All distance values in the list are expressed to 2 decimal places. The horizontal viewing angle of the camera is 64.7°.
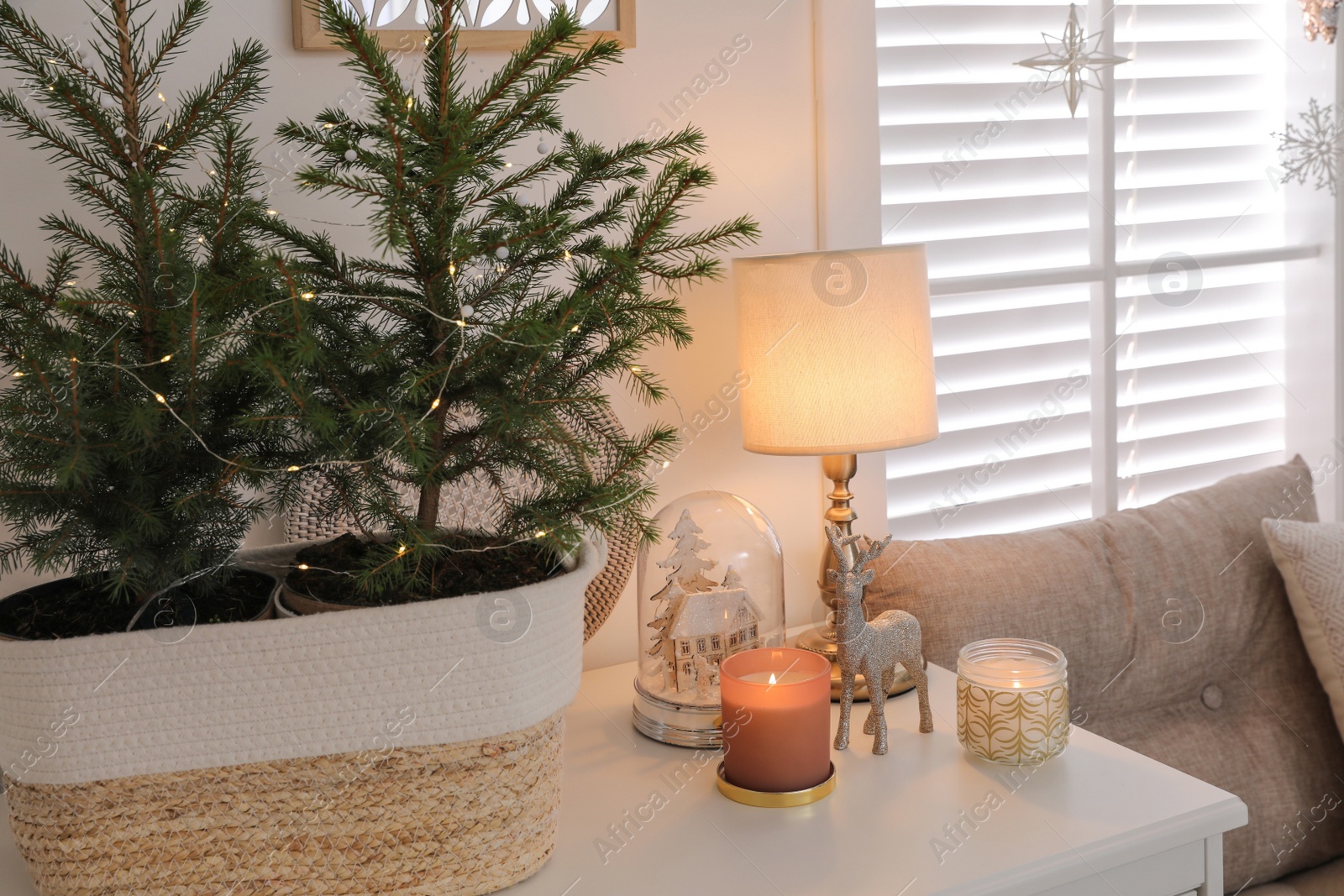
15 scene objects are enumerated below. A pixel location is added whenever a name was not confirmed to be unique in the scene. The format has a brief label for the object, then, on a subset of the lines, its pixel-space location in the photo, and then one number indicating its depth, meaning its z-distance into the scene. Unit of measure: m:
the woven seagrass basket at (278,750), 0.66
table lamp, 1.11
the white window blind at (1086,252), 1.46
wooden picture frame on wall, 1.05
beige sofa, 1.32
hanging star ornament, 1.51
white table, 0.82
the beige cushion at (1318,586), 1.36
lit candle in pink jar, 0.91
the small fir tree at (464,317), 0.66
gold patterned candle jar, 0.98
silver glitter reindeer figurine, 0.99
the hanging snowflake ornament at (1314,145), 1.74
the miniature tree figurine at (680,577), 1.06
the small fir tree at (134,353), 0.64
